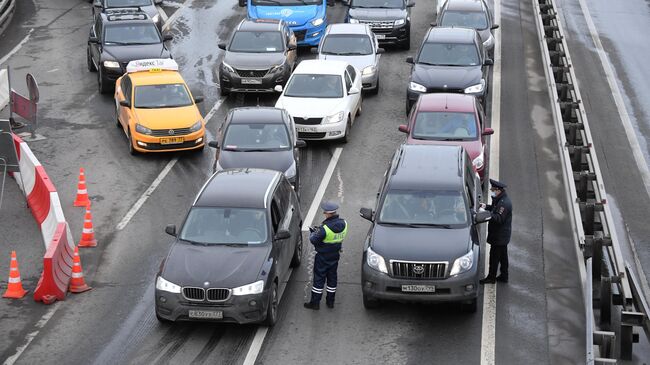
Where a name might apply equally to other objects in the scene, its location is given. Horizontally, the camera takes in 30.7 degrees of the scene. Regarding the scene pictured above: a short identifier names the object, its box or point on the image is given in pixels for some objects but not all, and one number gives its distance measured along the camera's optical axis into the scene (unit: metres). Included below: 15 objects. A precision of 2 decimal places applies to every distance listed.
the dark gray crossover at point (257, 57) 29.59
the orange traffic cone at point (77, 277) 18.16
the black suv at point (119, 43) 30.20
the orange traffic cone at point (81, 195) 22.27
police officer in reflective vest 17.03
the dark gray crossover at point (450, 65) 27.52
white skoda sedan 25.75
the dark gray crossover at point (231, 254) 15.91
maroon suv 22.58
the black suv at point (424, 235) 16.34
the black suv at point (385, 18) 34.88
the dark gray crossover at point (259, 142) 22.16
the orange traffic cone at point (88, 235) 20.14
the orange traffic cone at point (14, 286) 17.88
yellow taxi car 25.18
